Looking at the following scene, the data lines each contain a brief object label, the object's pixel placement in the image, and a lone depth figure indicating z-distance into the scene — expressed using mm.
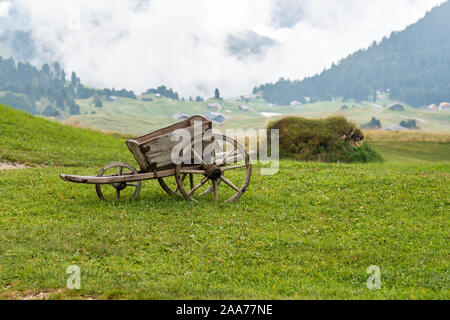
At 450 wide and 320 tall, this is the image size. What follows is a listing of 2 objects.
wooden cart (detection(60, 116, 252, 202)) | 10406
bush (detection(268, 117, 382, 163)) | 28266
